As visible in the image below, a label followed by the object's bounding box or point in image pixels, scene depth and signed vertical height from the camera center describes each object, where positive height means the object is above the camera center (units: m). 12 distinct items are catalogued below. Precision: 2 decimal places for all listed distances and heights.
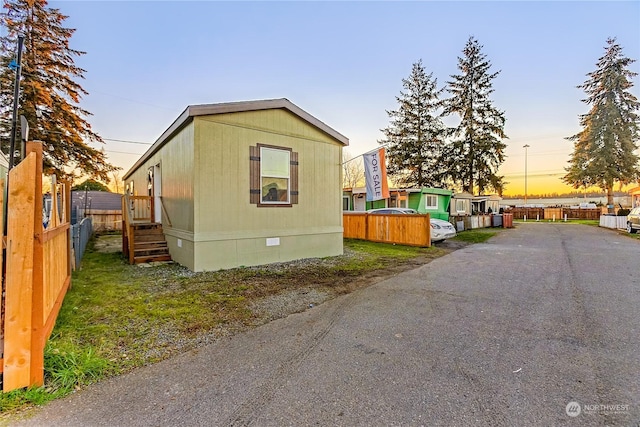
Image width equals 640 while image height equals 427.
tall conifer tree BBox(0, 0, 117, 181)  14.26 +5.95
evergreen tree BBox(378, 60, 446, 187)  28.36 +6.96
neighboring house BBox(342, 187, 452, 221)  18.65 +0.47
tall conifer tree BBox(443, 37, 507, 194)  27.20 +7.15
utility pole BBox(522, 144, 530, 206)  35.55 +5.53
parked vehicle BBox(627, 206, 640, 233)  15.74 -0.74
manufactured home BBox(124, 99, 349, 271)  6.73 +0.60
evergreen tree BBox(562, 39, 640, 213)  26.19 +7.09
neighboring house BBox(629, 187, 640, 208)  22.12 +0.87
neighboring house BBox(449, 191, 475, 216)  22.18 +0.28
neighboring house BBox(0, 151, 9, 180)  6.52 +0.99
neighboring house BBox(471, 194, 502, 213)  25.83 +0.42
